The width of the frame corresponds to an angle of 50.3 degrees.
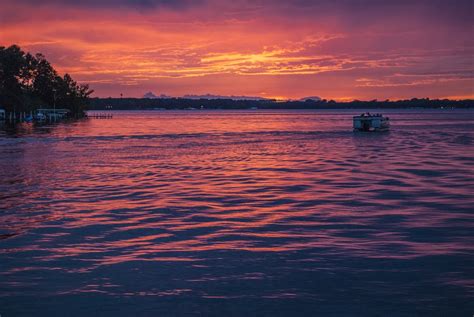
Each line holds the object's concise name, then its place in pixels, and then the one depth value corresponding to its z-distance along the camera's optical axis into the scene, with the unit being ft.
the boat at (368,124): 253.69
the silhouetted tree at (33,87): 414.00
